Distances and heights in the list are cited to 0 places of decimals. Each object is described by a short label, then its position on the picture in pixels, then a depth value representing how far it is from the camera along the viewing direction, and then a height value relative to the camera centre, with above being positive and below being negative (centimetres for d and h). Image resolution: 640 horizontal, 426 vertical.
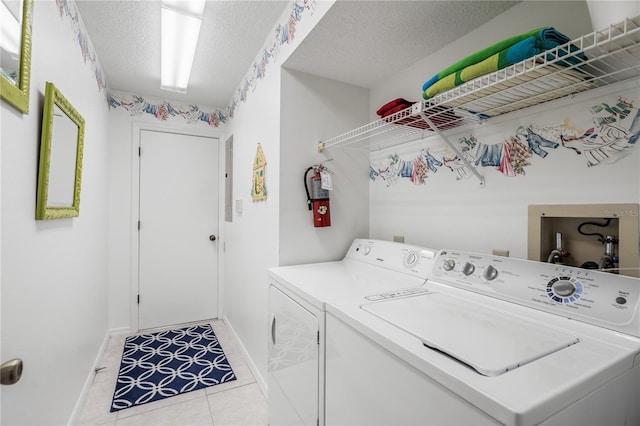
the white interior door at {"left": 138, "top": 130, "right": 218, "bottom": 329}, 318 -16
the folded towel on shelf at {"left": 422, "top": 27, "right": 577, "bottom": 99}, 87 +50
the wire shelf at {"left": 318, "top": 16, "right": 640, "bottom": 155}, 79 +45
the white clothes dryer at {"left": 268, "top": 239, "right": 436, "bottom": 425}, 119 -38
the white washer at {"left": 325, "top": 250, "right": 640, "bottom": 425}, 60 -32
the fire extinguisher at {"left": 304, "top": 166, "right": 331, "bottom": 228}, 183 +7
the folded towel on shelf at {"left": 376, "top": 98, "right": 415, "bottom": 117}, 140 +52
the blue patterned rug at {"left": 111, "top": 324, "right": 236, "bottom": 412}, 210 -122
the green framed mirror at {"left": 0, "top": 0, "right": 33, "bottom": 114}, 92 +52
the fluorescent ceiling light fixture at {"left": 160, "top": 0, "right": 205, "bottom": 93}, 171 +117
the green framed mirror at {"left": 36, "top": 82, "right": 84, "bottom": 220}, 127 +26
